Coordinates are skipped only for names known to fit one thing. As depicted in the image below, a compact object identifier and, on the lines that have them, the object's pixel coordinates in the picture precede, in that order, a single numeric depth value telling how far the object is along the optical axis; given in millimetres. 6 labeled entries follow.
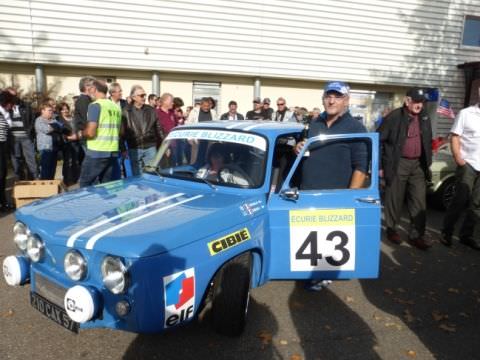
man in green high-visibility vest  4789
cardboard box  5930
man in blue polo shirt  3496
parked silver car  7023
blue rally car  2299
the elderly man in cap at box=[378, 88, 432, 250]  4855
